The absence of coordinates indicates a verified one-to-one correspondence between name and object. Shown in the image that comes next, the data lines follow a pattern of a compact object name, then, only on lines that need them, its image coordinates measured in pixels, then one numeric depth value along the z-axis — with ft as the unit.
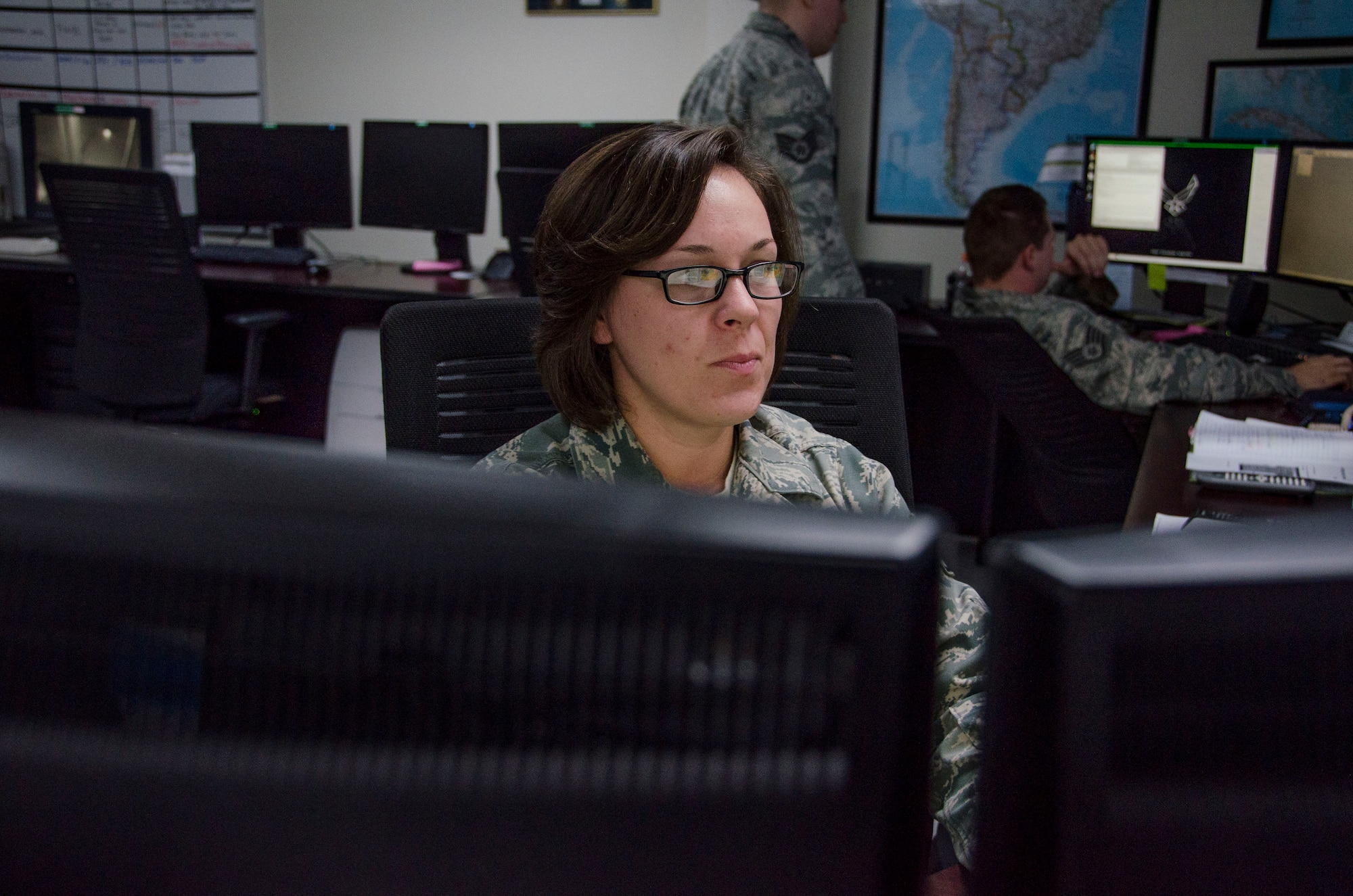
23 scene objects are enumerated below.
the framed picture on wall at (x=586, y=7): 14.06
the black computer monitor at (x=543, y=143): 11.00
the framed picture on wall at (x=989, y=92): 12.42
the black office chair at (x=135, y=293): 10.15
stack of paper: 5.39
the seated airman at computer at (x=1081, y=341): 7.66
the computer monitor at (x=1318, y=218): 8.65
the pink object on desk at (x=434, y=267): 12.44
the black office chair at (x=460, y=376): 4.26
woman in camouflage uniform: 3.66
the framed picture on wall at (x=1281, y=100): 11.37
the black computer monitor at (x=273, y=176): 12.66
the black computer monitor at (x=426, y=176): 12.19
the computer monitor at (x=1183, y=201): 9.50
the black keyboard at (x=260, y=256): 12.21
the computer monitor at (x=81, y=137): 13.48
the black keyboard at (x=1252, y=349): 8.29
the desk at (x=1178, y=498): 4.91
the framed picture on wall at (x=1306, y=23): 11.23
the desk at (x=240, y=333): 11.89
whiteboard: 15.78
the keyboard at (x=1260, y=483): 5.16
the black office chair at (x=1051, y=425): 7.75
